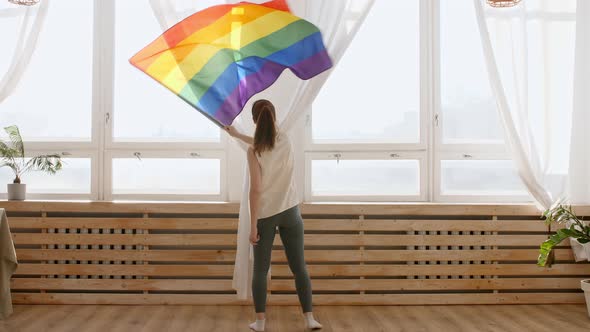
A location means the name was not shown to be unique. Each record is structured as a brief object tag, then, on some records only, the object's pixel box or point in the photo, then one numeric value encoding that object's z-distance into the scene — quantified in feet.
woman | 12.22
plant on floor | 14.34
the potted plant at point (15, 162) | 15.49
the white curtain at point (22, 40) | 15.90
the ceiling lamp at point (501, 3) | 14.46
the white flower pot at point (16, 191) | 15.58
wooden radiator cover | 15.20
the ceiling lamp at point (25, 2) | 14.88
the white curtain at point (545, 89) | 15.61
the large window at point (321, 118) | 16.38
